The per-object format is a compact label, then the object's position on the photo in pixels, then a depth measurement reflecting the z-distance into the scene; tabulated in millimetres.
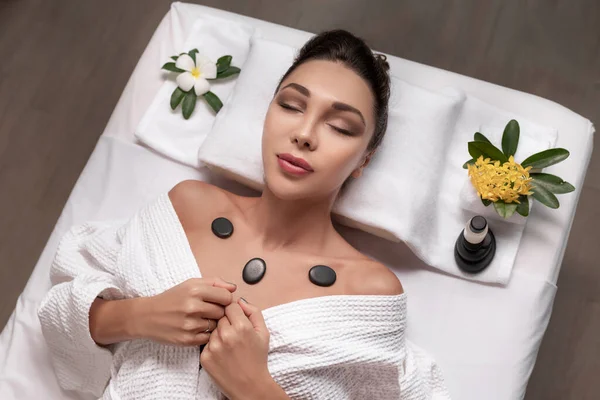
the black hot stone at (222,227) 1495
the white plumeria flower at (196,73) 1810
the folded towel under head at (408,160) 1631
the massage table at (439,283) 1606
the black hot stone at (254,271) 1425
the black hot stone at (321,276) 1438
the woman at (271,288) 1332
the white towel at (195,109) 1812
